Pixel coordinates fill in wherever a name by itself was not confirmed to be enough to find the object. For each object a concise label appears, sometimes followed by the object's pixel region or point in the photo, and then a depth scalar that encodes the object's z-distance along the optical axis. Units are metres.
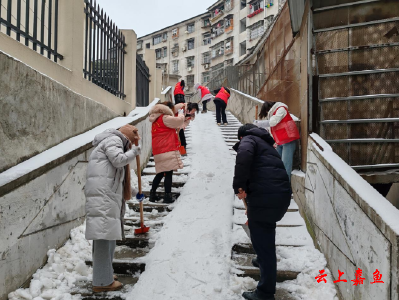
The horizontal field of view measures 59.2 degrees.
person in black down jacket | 3.00
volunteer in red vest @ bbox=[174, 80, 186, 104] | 12.51
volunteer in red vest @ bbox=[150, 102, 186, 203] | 5.27
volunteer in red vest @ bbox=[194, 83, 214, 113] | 13.71
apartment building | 31.88
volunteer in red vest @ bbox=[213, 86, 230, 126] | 11.49
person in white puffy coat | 3.07
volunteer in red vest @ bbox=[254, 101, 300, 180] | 5.33
